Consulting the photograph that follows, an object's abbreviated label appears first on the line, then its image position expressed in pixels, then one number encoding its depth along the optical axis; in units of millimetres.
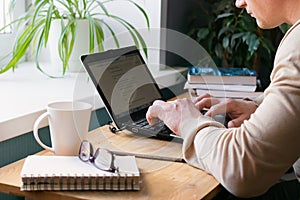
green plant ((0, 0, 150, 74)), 1729
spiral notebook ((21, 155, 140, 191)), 1192
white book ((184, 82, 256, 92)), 1833
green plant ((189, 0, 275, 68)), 2111
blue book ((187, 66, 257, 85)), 1850
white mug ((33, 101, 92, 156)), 1340
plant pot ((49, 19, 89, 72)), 1869
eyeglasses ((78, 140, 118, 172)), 1237
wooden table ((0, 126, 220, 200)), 1188
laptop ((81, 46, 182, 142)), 1491
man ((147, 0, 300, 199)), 1101
